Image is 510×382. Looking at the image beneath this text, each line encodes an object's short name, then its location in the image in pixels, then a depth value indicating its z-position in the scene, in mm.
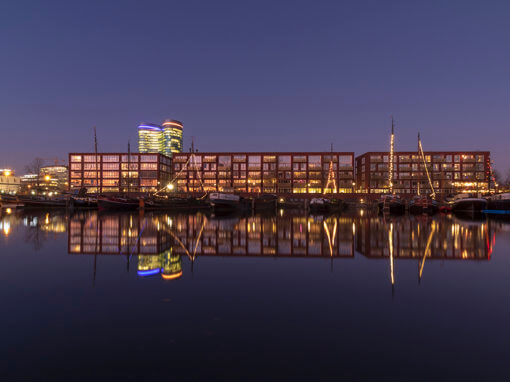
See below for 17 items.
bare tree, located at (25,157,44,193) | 127862
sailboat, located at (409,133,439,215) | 59219
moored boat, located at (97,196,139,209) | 64625
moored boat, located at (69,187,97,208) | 72112
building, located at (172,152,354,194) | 145250
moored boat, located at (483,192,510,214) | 53688
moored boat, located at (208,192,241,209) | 65688
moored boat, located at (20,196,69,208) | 75469
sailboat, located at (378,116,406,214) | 61181
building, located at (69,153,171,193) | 144500
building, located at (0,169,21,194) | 165875
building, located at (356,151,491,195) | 144875
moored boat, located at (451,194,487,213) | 57219
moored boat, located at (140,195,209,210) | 66562
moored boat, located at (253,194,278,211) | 83125
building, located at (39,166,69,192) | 134575
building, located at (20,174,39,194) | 136200
